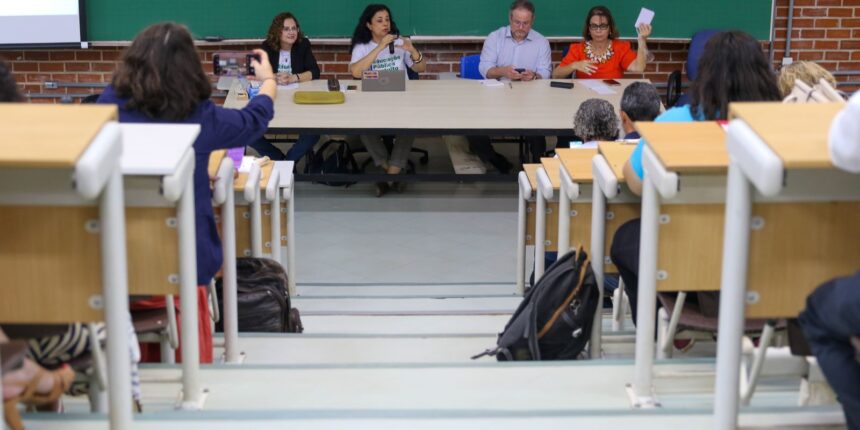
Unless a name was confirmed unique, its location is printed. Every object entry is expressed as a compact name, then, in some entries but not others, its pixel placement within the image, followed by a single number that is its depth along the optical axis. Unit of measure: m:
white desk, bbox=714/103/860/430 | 1.70
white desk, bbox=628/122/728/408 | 2.14
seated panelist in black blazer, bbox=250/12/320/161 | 6.46
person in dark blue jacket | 2.71
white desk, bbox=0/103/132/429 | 1.68
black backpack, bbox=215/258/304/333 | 3.25
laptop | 6.39
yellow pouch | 6.03
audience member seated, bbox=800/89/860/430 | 1.59
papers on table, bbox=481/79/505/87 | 6.60
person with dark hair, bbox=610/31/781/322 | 2.92
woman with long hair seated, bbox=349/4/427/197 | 6.59
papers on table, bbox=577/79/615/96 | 6.22
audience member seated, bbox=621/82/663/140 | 4.07
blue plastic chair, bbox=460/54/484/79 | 7.04
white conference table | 5.48
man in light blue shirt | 6.73
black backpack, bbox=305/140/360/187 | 6.55
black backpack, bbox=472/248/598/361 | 2.83
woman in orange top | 6.79
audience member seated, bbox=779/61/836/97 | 3.57
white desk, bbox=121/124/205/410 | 2.01
